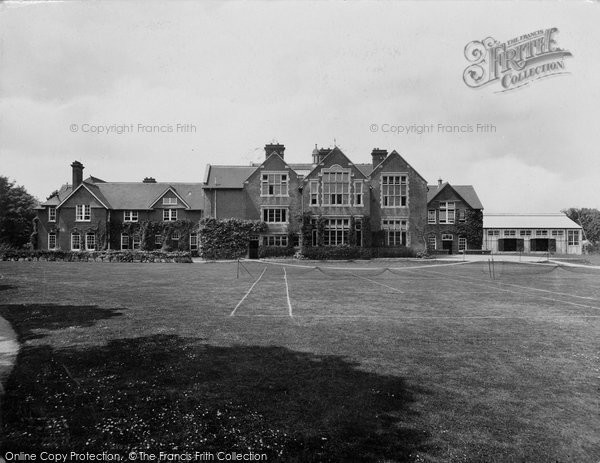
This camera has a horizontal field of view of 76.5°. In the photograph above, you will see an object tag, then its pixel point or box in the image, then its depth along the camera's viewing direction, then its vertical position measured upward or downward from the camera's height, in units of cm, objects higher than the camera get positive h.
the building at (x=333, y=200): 4344 +416
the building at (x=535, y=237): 5850 -22
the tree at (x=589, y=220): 8738 +394
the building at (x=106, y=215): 4872 +286
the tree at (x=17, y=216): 5278 +313
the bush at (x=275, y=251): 4209 -163
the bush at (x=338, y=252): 4118 -175
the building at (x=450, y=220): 5391 +228
